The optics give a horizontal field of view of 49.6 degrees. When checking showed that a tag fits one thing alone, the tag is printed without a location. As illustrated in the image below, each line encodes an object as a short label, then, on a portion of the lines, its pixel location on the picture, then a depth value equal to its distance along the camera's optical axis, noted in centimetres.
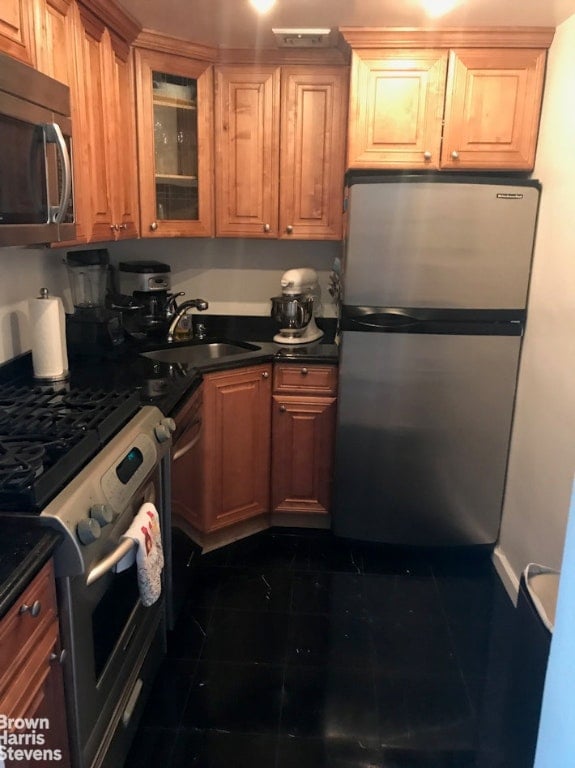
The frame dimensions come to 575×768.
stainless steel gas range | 130
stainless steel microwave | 144
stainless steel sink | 301
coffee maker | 301
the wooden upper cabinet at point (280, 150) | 278
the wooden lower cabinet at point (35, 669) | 107
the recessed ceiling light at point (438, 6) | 218
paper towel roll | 215
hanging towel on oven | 159
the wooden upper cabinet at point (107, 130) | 216
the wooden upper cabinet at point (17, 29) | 155
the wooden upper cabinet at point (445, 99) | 251
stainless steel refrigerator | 254
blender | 259
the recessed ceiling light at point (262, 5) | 217
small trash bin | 155
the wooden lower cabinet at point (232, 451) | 265
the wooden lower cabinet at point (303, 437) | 285
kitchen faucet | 301
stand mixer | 298
